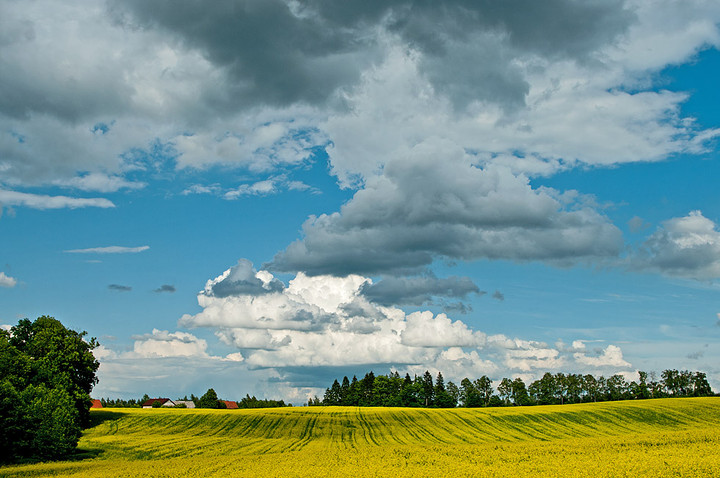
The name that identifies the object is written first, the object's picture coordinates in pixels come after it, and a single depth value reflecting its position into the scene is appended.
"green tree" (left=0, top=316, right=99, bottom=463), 60.19
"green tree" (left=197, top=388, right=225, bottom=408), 190.88
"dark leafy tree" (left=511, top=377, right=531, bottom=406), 196.88
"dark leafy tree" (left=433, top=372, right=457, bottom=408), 193.62
